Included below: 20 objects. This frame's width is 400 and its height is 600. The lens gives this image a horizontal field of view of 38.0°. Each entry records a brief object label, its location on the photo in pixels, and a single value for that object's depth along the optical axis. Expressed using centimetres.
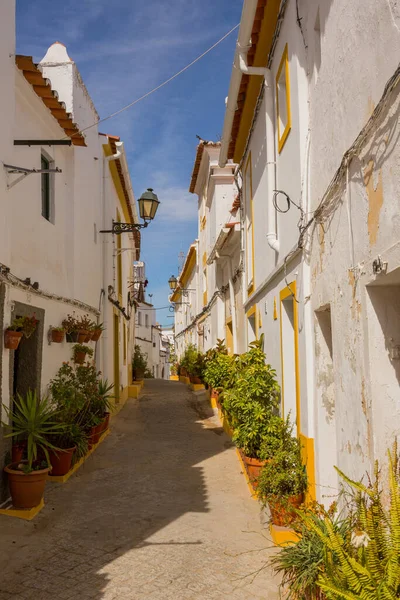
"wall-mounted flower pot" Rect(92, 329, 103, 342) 1097
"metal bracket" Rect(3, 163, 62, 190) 676
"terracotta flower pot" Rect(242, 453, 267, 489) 725
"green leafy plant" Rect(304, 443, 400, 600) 284
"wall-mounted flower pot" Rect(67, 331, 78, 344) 988
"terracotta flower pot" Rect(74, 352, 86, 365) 1039
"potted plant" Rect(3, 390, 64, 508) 654
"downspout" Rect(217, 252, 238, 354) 1338
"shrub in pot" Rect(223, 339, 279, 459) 738
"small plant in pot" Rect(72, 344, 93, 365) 1036
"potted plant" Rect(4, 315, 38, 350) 674
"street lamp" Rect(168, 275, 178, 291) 3052
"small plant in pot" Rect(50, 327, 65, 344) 892
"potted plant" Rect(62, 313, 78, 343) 960
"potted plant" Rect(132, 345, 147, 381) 2334
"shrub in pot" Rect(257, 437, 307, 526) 575
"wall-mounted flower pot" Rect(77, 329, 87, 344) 1005
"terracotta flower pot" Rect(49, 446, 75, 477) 810
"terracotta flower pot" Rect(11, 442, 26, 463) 709
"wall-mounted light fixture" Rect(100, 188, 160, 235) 1152
